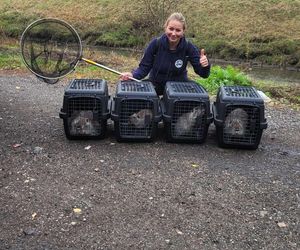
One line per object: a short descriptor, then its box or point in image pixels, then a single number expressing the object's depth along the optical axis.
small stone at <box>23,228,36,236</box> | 3.47
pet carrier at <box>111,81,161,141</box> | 5.14
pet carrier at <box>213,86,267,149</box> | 5.14
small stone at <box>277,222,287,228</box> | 3.76
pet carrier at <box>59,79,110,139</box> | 5.15
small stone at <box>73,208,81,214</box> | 3.81
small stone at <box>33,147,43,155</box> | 5.01
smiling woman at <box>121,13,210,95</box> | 5.71
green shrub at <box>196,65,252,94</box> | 9.20
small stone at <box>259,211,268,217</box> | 3.92
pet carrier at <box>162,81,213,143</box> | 5.18
